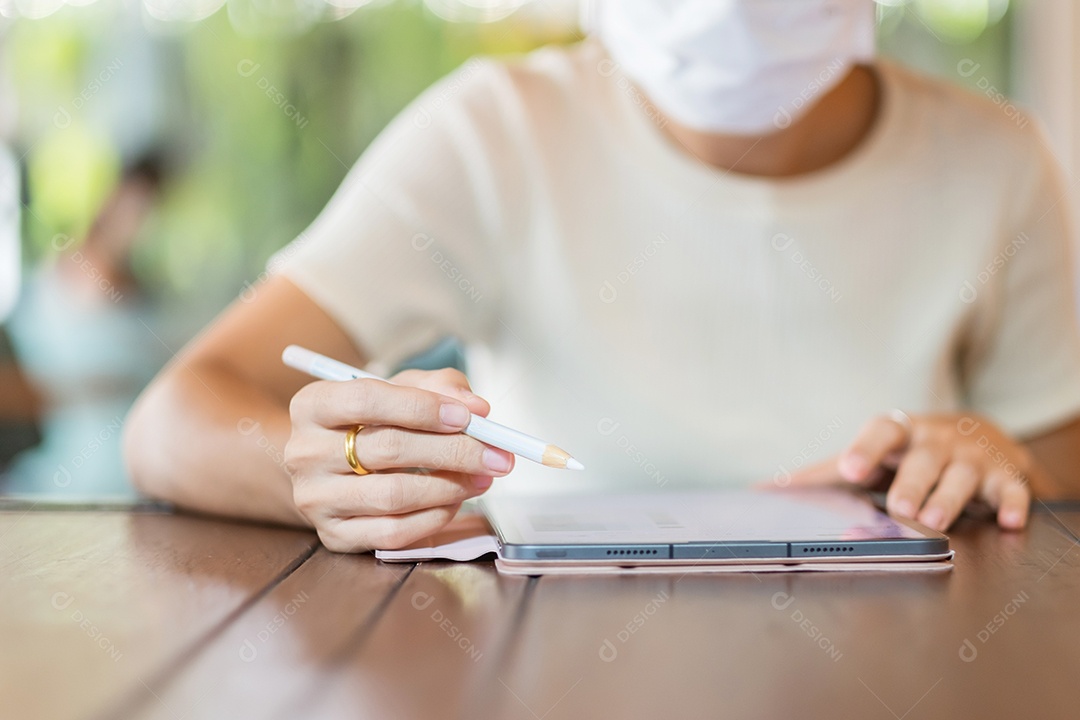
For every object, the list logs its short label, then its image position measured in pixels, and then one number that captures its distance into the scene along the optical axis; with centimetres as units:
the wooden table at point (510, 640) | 44
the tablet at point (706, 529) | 66
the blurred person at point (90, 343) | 287
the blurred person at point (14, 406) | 302
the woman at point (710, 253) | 109
